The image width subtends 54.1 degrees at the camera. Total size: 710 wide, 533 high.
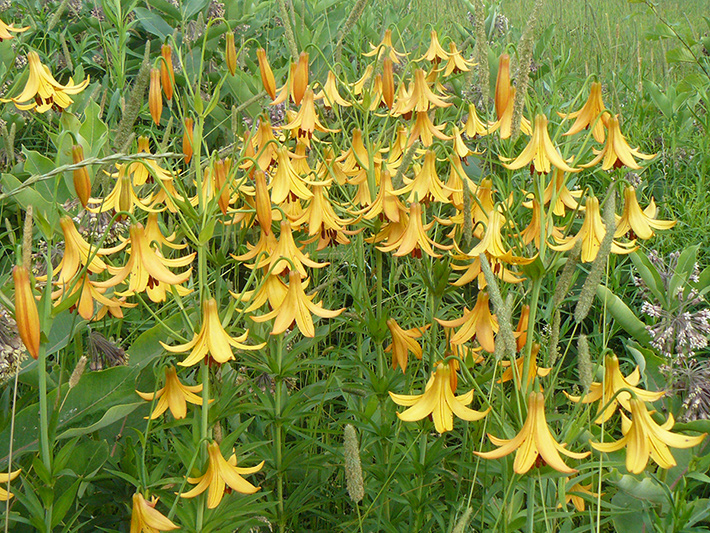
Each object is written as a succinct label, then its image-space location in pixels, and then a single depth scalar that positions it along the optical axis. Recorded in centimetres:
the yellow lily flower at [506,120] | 169
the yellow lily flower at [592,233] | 154
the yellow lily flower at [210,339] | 128
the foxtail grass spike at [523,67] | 137
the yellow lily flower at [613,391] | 135
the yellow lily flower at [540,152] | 155
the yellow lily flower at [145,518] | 128
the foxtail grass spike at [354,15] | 174
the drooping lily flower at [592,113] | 166
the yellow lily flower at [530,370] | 140
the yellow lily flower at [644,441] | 126
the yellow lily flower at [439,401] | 141
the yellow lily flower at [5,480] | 121
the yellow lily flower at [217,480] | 131
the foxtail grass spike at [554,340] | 132
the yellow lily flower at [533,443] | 119
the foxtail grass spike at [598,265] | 119
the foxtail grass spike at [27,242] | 107
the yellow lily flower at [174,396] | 151
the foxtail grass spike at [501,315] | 116
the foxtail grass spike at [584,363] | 124
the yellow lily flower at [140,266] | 140
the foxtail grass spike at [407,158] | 167
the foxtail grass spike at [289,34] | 165
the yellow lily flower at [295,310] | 147
